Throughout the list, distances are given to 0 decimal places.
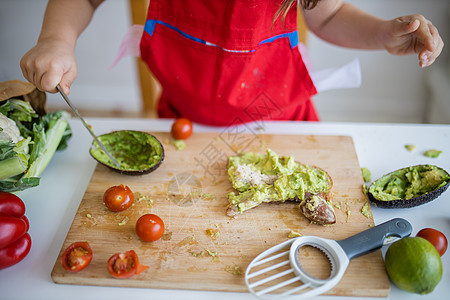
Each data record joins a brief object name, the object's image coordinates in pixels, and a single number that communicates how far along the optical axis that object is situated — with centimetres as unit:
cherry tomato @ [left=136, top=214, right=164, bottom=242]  47
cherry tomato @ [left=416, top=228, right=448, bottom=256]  46
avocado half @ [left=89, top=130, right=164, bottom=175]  58
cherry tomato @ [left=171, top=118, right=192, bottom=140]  62
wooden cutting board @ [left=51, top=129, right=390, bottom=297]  45
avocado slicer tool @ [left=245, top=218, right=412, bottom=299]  43
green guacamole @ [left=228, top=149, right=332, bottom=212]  52
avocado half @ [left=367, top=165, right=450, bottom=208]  50
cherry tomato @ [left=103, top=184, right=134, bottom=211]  51
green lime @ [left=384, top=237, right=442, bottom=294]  42
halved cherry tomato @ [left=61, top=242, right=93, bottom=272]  44
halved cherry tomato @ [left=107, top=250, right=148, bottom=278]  44
